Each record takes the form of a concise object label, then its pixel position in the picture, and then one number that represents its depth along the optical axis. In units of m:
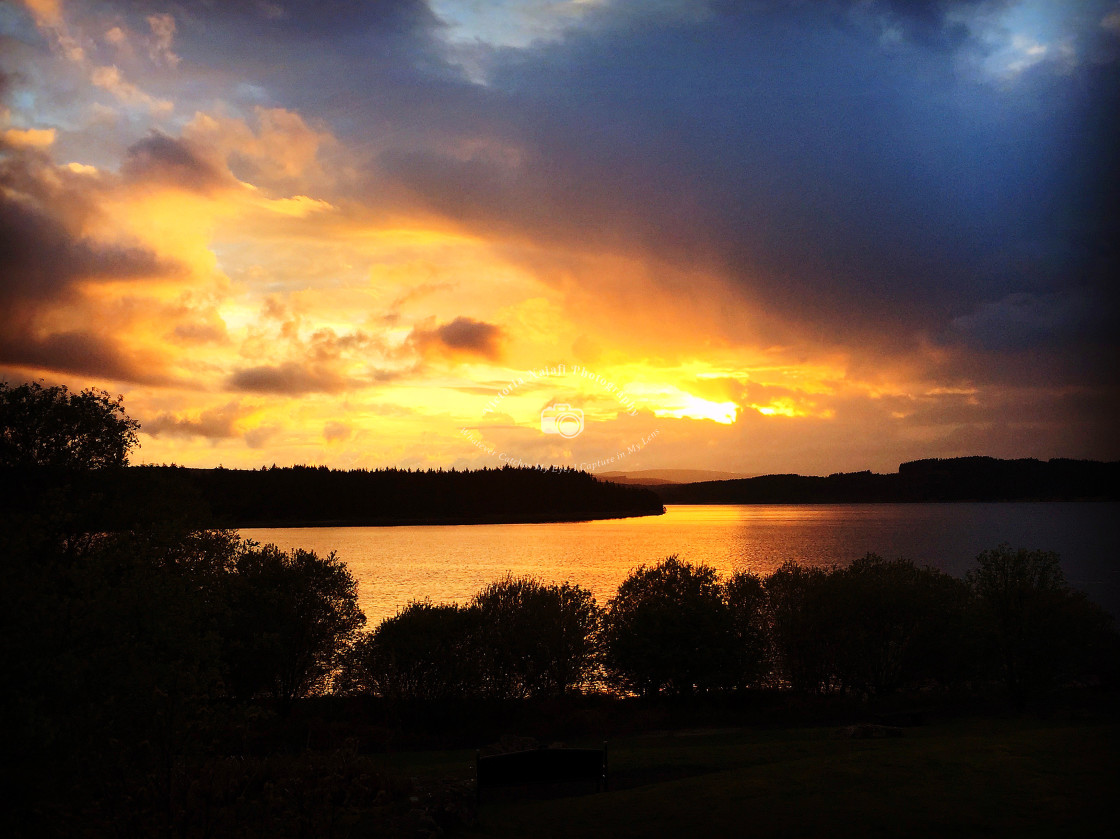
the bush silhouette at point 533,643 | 50.53
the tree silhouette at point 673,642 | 49.44
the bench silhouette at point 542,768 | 21.61
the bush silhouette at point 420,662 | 47.31
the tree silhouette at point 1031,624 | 44.81
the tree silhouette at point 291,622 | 48.75
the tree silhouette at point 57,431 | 38.97
